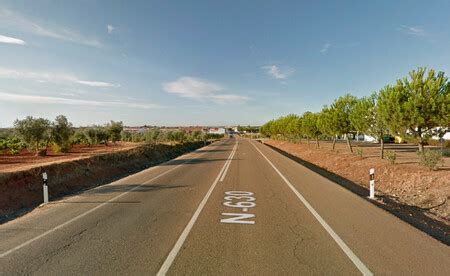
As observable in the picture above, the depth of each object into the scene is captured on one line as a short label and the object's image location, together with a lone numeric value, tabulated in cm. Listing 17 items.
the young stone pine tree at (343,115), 2603
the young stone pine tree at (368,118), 2087
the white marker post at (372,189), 893
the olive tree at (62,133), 2734
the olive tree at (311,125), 3522
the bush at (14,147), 2488
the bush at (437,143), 3585
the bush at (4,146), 2728
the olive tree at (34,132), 2435
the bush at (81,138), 4447
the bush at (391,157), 1612
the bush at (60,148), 2802
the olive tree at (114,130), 4763
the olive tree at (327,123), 2663
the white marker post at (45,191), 855
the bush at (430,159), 1273
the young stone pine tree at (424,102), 1296
